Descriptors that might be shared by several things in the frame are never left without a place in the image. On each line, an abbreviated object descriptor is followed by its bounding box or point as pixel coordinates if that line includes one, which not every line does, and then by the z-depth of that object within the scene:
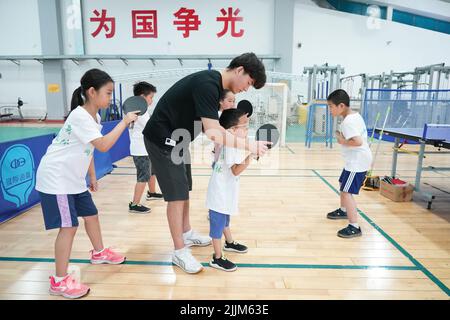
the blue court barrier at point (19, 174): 3.03
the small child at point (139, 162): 3.35
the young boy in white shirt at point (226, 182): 2.05
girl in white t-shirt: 1.81
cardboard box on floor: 3.73
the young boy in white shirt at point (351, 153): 2.72
